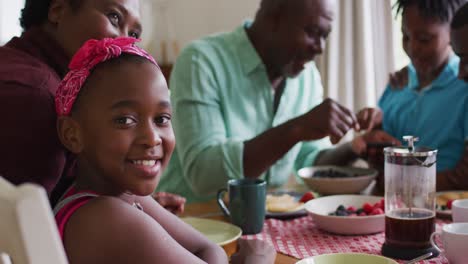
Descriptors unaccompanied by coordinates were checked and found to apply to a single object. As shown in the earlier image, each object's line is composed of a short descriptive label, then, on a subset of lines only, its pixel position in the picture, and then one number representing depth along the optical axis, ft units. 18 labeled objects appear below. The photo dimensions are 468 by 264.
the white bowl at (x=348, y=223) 3.91
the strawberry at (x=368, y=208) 4.14
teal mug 4.18
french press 3.49
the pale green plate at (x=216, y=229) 3.89
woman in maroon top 2.84
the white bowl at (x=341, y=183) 5.12
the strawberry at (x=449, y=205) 4.47
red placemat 3.67
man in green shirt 5.57
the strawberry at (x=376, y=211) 4.06
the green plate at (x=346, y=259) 3.03
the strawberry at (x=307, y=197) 4.94
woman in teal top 5.74
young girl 2.53
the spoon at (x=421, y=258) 3.21
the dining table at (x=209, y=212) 3.87
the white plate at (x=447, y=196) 4.65
